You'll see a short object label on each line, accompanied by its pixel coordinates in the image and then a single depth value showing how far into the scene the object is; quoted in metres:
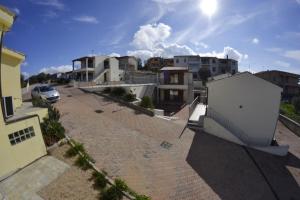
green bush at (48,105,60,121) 8.60
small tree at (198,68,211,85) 42.71
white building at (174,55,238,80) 43.44
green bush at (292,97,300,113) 23.71
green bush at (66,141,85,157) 7.21
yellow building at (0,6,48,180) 5.79
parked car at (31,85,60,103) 13.81
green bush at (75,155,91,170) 6.72
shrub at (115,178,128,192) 6.08
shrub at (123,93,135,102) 15.89
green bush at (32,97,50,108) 8.95
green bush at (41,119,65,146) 7.62
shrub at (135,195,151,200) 5.90
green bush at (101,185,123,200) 5.72
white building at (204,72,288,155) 11.69
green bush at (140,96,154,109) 14.88
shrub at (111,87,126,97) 17.07
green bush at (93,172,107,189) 6.09
